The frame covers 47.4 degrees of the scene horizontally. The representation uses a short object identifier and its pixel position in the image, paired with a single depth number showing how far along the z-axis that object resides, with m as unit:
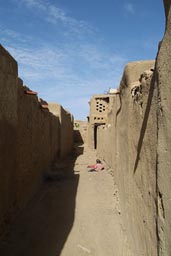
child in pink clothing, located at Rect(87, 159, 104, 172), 7.28
